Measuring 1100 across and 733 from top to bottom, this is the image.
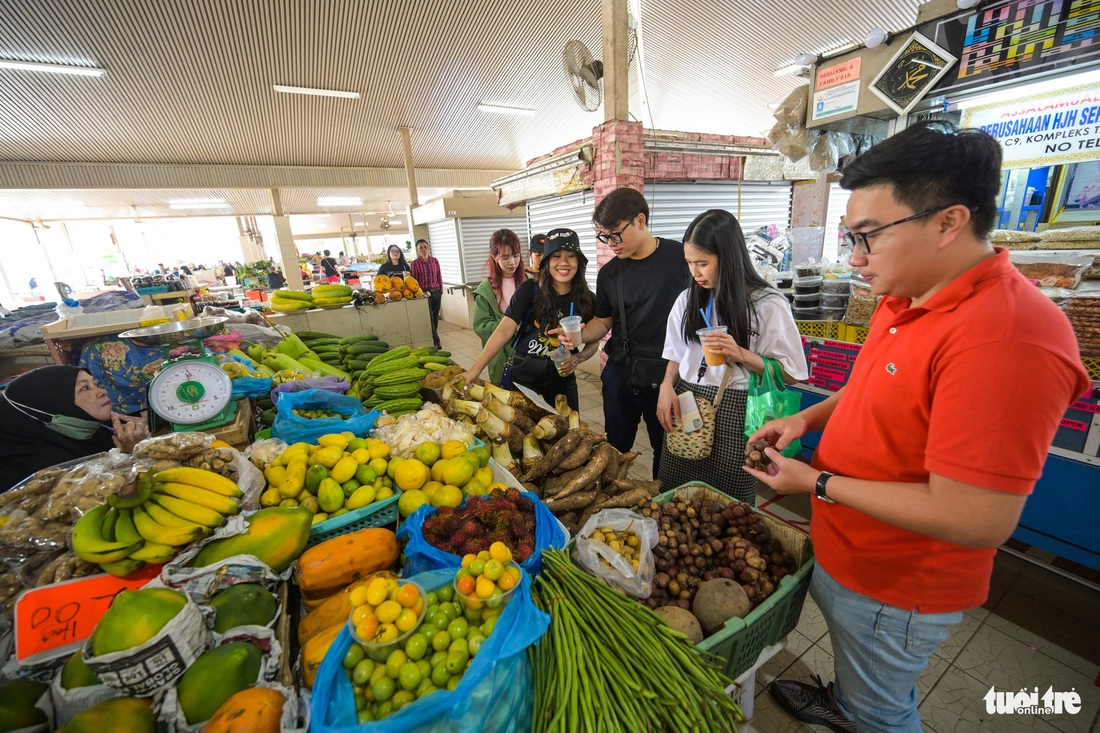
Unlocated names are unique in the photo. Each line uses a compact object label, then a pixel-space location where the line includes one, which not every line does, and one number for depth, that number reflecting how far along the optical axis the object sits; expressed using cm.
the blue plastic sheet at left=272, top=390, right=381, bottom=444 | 202
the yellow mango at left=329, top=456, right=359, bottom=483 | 161
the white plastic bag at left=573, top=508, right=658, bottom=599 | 132
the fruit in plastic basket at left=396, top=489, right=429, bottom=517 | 155
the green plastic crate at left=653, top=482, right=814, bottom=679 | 116
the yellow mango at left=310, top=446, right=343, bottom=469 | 164
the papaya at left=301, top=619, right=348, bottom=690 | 104
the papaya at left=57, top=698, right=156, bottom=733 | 77
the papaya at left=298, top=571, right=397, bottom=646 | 115
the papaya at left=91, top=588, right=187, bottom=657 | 85
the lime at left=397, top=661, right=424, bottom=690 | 90
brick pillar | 485
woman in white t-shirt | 171
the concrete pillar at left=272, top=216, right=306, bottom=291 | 1273
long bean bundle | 89
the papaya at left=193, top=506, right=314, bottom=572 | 121
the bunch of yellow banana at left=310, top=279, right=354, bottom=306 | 604
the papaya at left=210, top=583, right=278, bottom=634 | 105
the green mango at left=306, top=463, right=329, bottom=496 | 156
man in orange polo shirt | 76
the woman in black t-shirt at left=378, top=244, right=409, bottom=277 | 822
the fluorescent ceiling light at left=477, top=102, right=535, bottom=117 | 1080
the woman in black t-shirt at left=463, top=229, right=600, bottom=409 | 257
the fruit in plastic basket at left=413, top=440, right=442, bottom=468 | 174
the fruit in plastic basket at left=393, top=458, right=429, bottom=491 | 162
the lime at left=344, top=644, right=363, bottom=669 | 95
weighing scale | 179
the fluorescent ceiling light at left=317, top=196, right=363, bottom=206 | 1765
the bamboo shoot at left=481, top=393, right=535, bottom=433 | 221
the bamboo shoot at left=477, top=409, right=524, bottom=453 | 212
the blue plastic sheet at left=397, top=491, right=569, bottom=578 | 126
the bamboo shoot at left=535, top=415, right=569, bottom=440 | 208
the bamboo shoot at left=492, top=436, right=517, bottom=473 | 208
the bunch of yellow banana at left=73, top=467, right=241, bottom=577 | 109
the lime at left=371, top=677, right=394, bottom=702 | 89
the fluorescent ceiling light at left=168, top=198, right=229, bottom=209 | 1594
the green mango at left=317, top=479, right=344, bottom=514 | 150
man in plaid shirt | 805
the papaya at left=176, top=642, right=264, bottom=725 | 88
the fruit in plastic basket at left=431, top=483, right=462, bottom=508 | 157
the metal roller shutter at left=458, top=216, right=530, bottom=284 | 995
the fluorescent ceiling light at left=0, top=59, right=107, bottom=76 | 686
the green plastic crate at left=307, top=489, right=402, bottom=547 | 143
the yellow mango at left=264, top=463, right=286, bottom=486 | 159
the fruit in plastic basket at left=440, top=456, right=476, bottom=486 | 164
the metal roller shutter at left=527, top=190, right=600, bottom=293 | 611
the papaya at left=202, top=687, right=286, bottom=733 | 84
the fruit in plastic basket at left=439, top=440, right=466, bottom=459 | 179
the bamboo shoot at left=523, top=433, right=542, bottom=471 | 207
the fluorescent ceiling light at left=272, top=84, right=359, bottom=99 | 871
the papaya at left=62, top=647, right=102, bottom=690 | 90
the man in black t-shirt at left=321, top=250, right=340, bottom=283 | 1331
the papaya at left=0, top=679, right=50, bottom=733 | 83
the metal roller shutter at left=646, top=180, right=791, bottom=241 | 607
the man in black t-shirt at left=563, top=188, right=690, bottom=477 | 215
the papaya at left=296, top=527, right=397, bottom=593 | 124
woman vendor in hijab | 196
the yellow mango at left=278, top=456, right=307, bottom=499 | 153
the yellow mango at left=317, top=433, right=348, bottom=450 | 176
